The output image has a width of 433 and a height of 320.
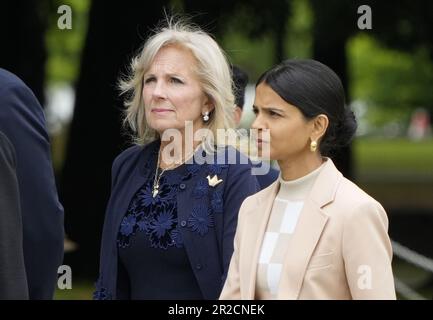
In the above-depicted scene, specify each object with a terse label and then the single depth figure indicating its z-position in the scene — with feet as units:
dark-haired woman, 21.30
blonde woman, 27.02
